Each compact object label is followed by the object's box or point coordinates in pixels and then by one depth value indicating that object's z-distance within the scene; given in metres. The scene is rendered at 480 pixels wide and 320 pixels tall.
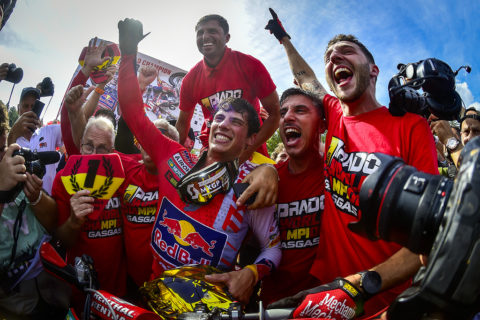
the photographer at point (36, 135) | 3.64
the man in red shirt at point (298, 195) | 2.35
